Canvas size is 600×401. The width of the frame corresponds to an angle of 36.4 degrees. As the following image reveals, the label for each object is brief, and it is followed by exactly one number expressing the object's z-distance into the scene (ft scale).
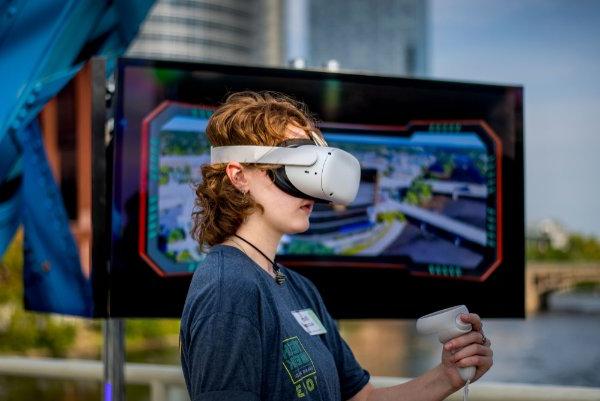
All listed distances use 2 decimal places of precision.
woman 4.34
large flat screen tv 8.86
